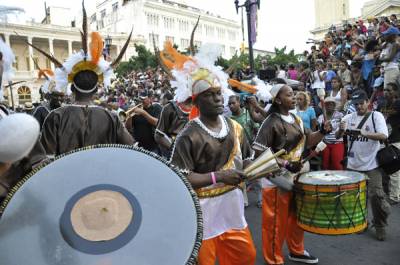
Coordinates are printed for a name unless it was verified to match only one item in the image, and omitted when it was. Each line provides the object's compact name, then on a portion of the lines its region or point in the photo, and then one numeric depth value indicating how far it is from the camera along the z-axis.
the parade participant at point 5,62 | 2.42
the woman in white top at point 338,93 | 7.91
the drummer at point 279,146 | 3.88
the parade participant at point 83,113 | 3.22
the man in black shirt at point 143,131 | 6.88
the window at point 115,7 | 88.34
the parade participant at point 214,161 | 2.90
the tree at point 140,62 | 42.44
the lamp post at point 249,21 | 9.70
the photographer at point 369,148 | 4.68
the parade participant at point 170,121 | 5.23
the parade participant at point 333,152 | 6.73
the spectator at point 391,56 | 8.62
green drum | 3.42
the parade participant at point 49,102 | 5.80
